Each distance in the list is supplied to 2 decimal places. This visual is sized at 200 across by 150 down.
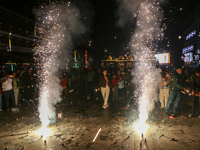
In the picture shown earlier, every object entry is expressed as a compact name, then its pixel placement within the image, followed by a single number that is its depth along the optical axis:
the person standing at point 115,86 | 9.29
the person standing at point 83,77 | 10.91
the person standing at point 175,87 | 5.76
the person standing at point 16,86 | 7.60
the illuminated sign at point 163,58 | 20.47
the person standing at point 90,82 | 9.85
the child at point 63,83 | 11.11
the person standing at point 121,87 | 9.02
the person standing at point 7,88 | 7.00
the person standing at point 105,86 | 7.49
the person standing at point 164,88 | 6.71
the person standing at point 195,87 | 5.71
